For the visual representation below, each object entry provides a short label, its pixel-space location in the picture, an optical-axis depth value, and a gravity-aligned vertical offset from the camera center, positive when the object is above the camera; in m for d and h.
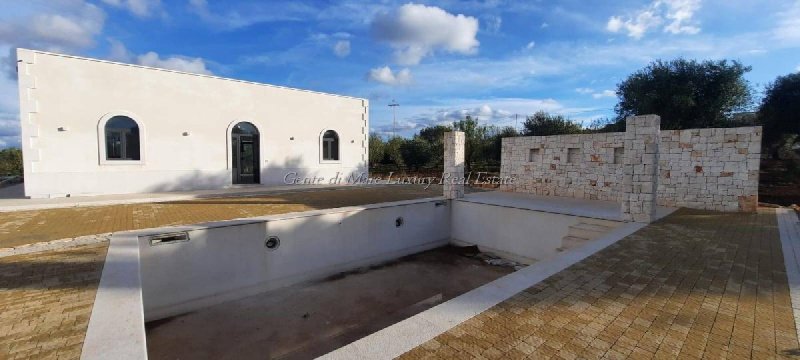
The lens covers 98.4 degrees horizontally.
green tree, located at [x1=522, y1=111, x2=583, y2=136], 21.61 +2.36
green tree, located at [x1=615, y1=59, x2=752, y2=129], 15.62 +3.28
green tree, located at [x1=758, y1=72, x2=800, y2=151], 14.30 +2.30
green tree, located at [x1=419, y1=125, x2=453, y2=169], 21.25 +0.73
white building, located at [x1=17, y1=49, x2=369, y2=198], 9.45 +1.06
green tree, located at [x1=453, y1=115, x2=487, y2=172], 19.55 +1.34
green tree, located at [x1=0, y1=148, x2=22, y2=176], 22.23 -0.08
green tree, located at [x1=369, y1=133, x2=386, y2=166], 22.88 +0.70
